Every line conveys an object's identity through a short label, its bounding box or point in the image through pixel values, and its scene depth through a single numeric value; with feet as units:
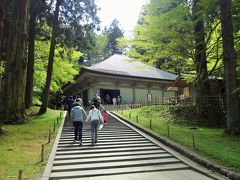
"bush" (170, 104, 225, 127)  33.14
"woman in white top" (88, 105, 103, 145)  22.12
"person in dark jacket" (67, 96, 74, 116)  34.30
